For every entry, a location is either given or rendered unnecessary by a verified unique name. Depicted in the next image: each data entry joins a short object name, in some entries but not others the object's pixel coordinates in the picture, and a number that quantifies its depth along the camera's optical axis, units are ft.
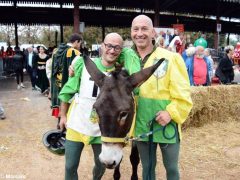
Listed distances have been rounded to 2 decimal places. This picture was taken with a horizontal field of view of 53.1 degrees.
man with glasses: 6.92
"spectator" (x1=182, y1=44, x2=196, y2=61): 18.30
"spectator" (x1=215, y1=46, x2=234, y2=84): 21.35
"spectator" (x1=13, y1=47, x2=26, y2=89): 30.21
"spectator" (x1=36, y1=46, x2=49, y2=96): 25.99
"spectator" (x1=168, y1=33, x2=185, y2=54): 23.18
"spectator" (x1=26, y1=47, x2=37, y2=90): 27.57
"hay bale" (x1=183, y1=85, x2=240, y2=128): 16.44
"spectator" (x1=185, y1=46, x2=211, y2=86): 18.25
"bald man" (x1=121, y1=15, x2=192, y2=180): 6.24
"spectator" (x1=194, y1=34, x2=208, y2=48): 22.08
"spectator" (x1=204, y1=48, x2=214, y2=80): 19.04
